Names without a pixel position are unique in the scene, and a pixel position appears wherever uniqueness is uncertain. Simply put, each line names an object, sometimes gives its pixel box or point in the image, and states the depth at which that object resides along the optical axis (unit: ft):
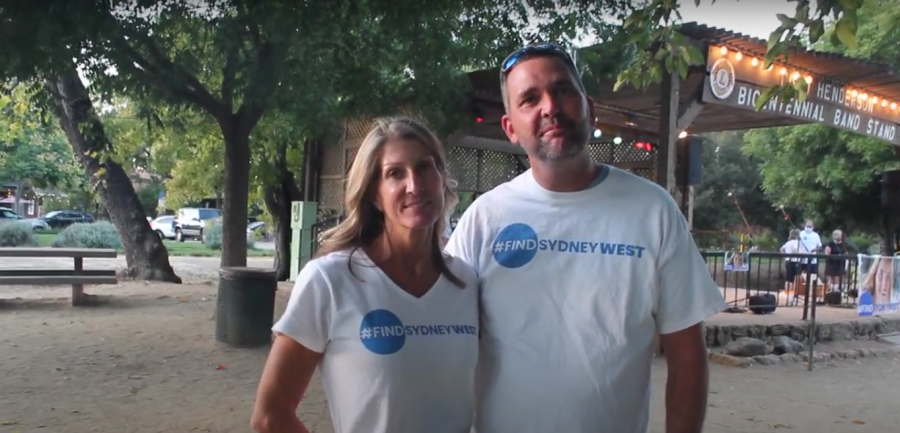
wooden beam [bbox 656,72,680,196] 26.20
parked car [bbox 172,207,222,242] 108.06
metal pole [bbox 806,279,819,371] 27.58
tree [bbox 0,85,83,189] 102.89
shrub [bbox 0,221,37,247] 72.64
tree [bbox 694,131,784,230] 106.83
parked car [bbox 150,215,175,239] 109.60
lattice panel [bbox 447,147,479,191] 41.63
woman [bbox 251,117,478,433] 5.33
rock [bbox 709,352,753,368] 27.07
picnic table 32.22
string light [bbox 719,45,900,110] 26.60
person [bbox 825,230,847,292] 42.95
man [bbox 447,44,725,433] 5.66
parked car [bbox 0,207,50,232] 106.01
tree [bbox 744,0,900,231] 56.39
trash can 24.72
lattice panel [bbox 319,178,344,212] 40.65
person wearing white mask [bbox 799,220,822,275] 51.98
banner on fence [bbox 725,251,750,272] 40.65
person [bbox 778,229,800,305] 45.47
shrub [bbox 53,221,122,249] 74.28
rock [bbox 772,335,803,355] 30.07
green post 41.52
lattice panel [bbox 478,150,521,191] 43.80
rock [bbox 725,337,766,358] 28.45
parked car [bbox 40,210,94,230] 123.85
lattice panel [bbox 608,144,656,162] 39.01
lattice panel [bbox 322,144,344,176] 40.88
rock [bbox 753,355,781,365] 27.73
